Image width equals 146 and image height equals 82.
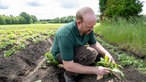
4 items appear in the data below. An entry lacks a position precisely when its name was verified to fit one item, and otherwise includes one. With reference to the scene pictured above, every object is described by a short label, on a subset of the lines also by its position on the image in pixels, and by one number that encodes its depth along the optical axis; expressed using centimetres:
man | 141
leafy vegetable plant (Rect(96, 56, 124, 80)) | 152
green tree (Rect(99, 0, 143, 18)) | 613
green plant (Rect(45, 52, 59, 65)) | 187
